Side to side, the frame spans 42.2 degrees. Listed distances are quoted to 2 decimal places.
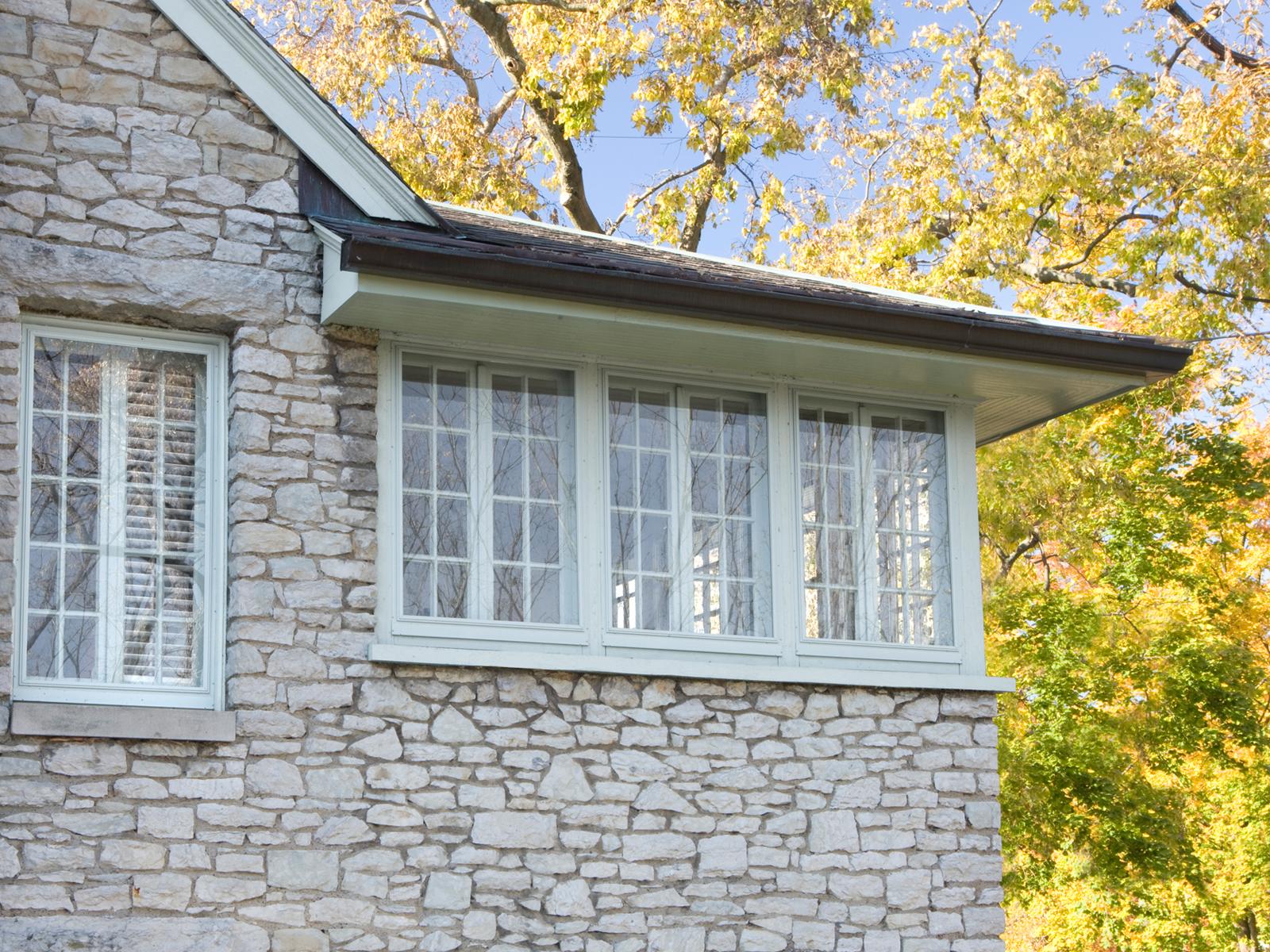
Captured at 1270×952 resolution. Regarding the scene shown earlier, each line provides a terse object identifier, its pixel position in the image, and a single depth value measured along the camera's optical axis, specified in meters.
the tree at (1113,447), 14.92
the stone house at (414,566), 7.16
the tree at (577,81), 18.47
